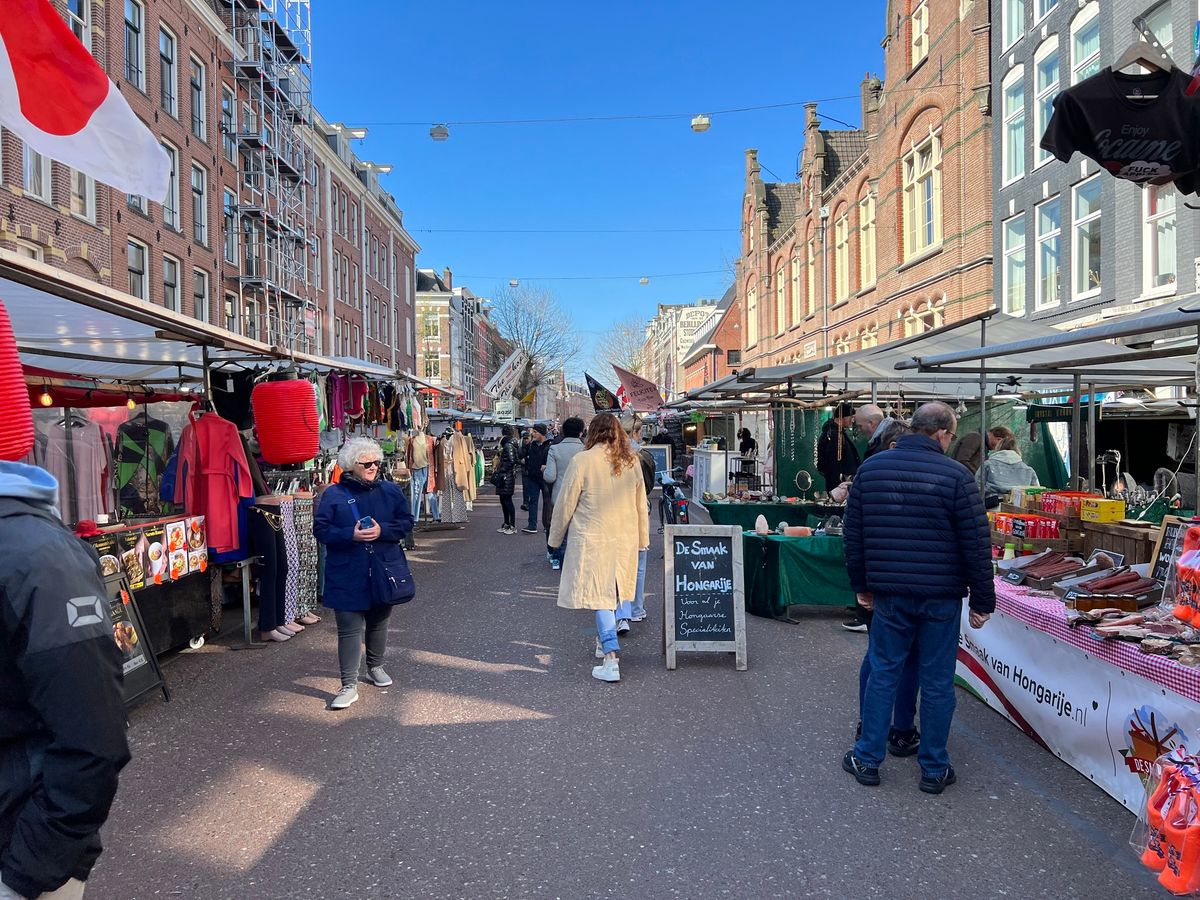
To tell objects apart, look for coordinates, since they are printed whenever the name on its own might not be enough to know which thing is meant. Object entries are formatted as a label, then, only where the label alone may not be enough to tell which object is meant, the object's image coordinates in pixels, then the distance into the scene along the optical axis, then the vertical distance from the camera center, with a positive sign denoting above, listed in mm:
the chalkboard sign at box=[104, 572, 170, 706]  4895 -1227
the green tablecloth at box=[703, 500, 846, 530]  9922 -819
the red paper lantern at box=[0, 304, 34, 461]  2426 +124
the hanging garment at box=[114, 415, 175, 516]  6922 -121
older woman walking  5047 -568
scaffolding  26188 +9872
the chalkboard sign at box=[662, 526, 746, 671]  6004 -1091
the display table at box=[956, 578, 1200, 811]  3421 -1220
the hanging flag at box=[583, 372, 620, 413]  15430 +1011
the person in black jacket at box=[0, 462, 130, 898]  1554 -518
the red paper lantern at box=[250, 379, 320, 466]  7020 +273
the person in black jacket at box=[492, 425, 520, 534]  14227 -560
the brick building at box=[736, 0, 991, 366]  19531 +7677
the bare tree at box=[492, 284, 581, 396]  57375 +6590
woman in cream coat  5656 -570
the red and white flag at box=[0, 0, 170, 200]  3592 +1632
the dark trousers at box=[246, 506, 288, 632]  6852 -1002
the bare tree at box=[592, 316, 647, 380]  78862 +9005
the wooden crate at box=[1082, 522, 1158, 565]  4891 -598
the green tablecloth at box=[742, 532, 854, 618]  7418 -1177
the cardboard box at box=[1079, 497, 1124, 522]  5312 -432
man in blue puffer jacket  3816 -600
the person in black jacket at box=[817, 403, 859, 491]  11492 -77
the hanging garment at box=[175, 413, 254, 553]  6375 -203
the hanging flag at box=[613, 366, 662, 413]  18406 +1256
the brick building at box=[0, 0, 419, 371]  16812 +8225
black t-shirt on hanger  4625 +1873
